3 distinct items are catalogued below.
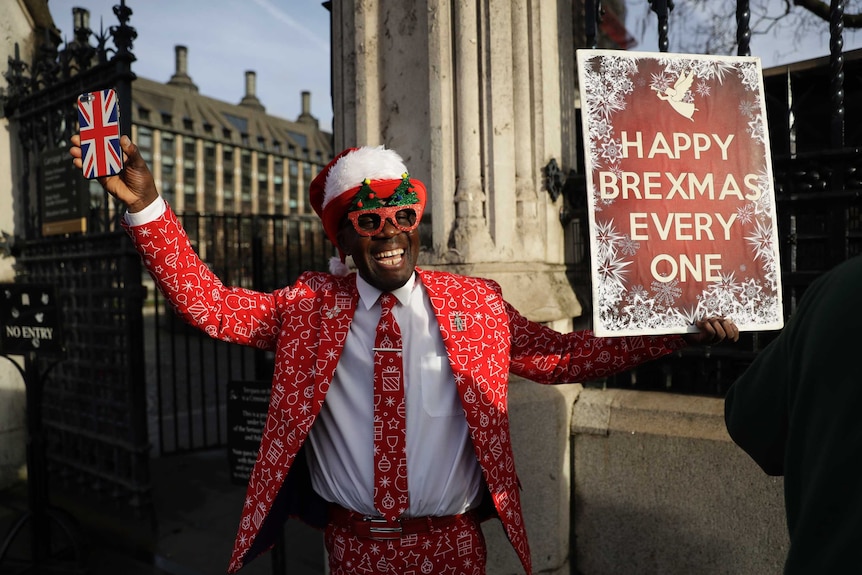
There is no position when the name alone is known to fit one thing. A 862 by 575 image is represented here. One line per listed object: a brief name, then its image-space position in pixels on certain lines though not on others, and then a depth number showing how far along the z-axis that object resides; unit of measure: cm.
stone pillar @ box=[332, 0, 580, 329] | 305
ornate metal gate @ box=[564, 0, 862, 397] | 265
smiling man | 189
